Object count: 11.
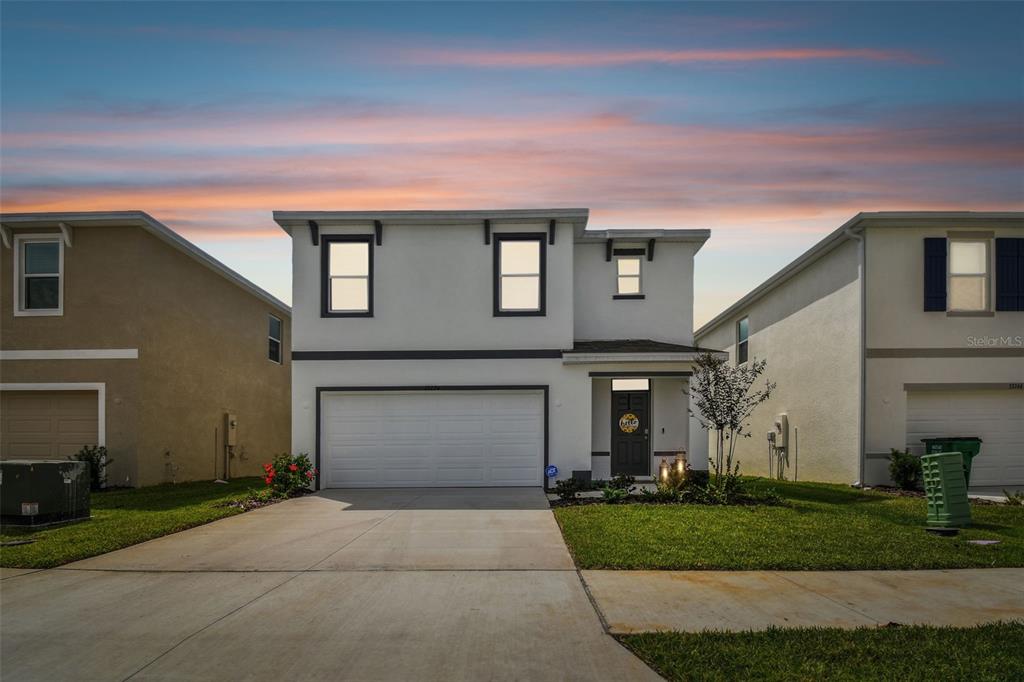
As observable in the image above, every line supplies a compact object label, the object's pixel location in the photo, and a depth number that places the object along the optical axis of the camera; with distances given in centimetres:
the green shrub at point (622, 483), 1438
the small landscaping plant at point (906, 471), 1545
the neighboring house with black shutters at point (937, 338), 1634
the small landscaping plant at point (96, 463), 1683
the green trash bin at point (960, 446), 1567
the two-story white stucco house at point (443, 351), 1669
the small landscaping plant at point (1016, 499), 1316
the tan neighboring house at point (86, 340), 1736
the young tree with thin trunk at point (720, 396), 1391
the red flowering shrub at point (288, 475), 1552
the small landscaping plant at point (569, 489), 1434
